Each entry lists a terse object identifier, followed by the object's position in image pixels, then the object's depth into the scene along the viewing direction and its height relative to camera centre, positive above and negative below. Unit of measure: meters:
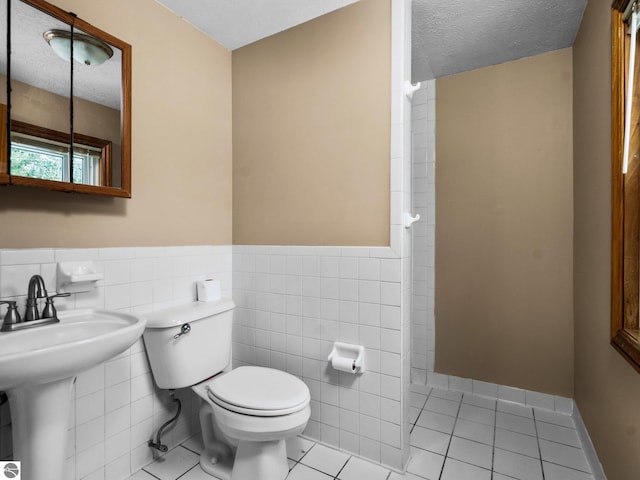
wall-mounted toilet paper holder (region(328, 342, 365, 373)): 1.61 -0.60
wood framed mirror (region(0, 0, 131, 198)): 1.18 +0.54
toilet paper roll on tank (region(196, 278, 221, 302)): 1.85 -0.29
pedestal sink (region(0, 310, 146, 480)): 0.93 -0.47
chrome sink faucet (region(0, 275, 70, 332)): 1.12 -0.25
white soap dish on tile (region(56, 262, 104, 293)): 1.31 -0.15
